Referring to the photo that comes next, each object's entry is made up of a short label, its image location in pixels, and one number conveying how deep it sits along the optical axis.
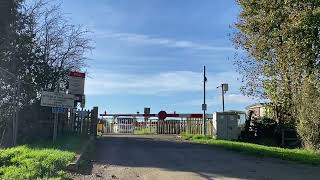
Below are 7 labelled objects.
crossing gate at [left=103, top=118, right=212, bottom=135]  19.21
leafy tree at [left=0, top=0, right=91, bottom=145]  10.39
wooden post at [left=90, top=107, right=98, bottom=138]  14.05
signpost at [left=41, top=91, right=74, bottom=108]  9.46
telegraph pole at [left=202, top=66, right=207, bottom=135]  18.16
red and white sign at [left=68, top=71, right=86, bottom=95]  11.26
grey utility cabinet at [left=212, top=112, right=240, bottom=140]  16.42
